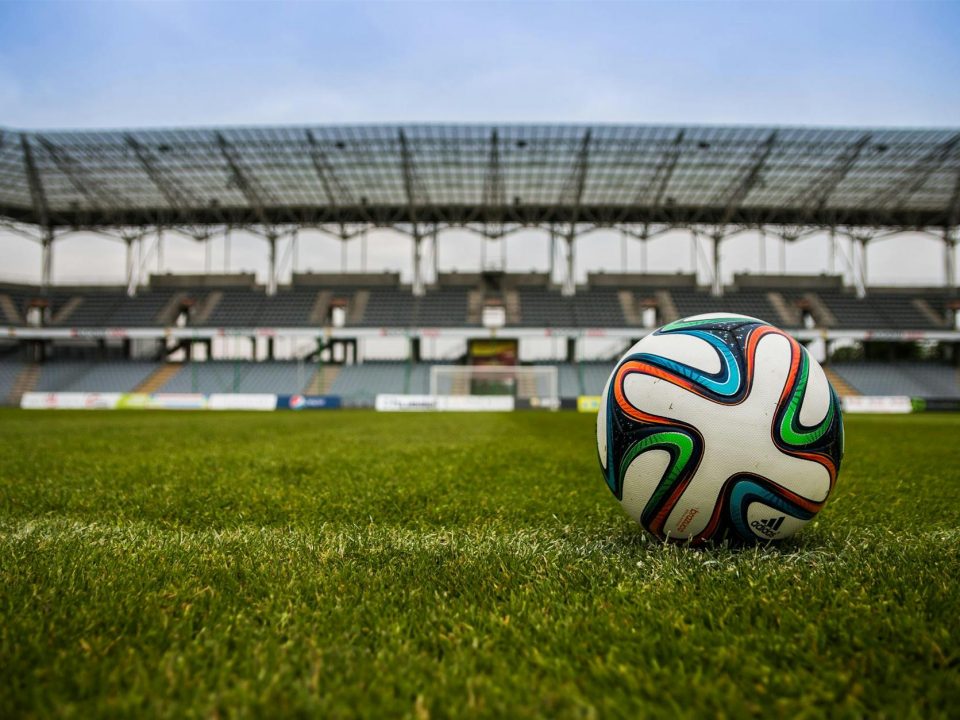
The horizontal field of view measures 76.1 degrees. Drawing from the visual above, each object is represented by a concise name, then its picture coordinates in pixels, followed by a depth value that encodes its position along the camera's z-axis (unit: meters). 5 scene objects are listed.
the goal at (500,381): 31.89
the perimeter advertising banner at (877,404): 29.41
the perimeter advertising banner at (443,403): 29.08
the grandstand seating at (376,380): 34.91
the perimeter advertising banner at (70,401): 30.28
